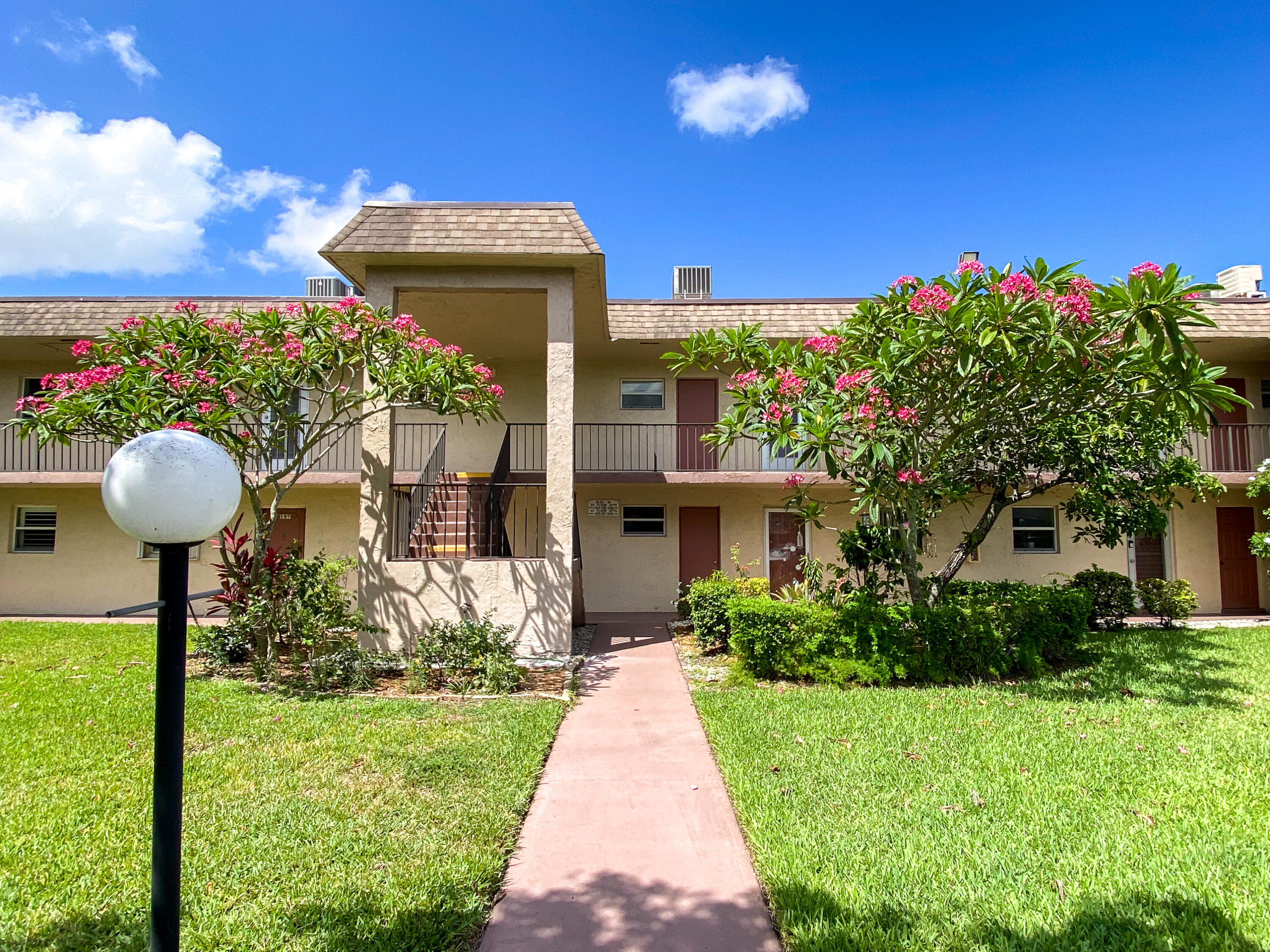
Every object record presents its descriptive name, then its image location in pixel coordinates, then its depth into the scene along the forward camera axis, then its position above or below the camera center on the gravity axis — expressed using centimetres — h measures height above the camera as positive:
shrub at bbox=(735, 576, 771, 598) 1074 -122
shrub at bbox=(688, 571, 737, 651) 1033 -155
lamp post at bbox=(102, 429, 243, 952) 215 -8
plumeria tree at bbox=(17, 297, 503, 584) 736 +156
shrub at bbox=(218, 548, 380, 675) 791 -114
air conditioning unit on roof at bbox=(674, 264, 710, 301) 1662 +562
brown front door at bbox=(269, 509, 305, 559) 1455 -29
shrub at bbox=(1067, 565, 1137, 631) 1188 -156
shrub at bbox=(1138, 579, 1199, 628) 1210 -160
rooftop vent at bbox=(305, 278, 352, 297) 1723 +578
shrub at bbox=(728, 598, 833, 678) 804 -148
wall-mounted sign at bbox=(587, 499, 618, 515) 1466 +13
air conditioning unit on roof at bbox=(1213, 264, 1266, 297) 1598 +544
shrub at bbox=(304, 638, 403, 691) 763 -177
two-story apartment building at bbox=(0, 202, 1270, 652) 1341 +61
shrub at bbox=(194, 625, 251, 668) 859 -165
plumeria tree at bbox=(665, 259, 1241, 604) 633 +135
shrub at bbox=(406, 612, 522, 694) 777 -172
